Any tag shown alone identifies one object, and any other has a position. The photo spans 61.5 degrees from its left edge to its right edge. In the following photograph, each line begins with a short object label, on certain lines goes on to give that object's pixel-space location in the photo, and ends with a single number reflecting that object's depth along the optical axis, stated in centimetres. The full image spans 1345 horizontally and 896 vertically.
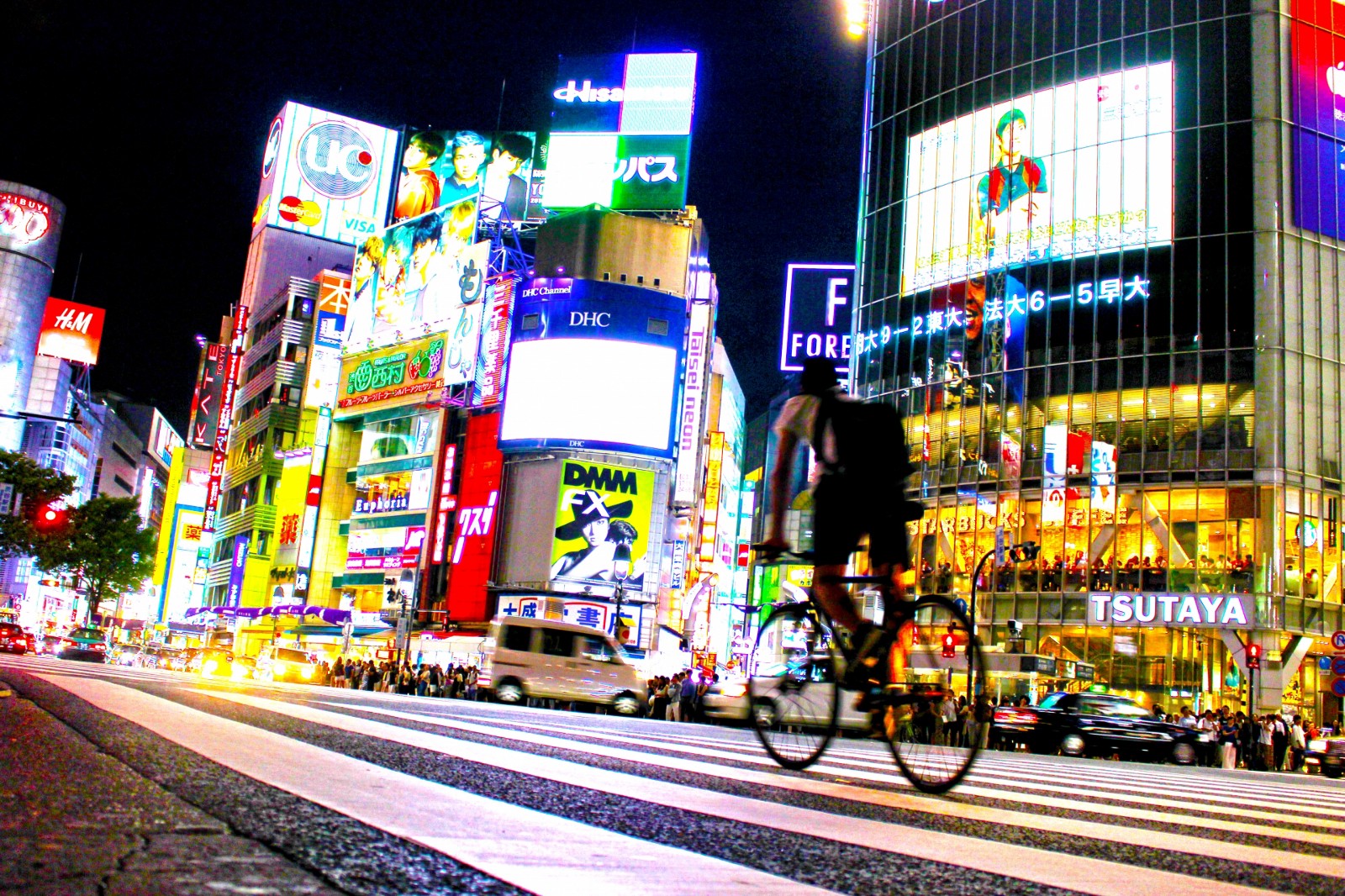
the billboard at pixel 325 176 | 9750
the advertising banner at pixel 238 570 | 6562
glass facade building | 3600
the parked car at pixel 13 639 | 3591
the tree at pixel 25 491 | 4262
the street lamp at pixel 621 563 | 4800
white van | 2392
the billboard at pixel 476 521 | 4975
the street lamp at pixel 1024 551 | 2539
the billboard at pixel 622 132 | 5662
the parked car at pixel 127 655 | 4203
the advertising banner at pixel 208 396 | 8644
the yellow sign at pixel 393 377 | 5562
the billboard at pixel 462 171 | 6519
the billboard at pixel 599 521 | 4800
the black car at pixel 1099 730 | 2266
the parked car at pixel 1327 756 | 2114
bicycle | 443
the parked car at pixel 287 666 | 3156
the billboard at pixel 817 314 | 5597
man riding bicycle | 436
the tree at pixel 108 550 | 6162
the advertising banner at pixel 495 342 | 5272
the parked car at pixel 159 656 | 3656
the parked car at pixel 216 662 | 2984
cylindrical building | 9981
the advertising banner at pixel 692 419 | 5031
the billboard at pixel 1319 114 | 3878
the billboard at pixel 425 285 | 5475
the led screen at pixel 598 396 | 4819
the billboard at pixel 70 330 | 10556
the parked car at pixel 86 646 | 3229
